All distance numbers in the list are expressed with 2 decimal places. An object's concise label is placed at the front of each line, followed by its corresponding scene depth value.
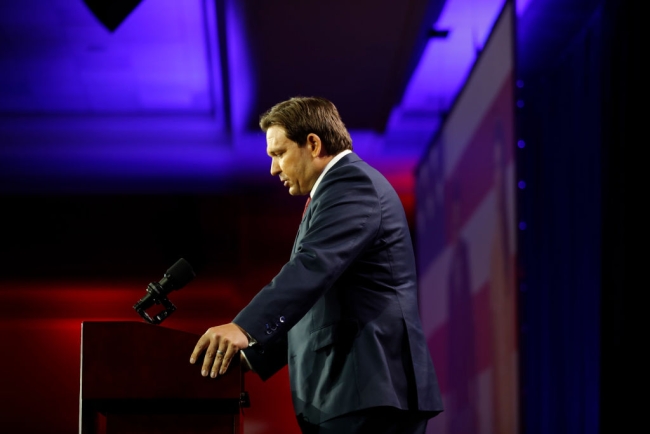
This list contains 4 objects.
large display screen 7.49
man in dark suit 5.74
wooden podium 5.73
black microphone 6.02
